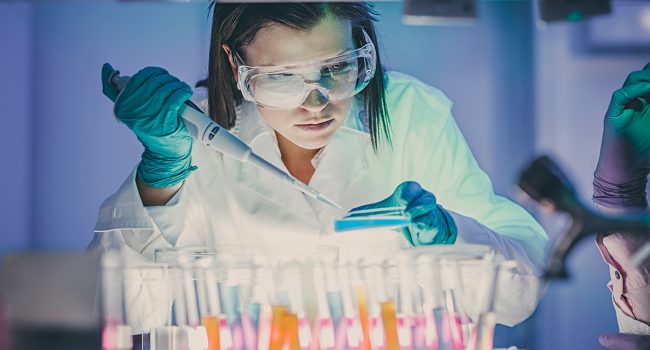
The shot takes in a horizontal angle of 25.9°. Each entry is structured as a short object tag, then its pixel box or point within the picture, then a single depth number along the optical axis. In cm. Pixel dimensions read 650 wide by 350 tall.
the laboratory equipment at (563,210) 134
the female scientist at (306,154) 148
